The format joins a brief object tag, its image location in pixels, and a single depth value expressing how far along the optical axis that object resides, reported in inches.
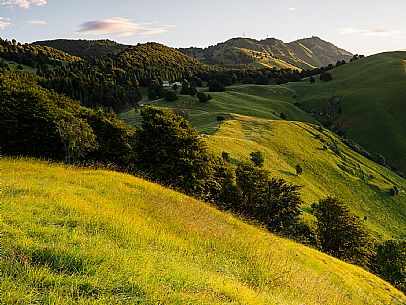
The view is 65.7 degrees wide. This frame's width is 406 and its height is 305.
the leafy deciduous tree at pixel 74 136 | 1341.0
